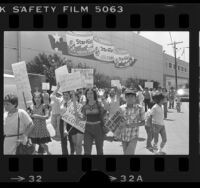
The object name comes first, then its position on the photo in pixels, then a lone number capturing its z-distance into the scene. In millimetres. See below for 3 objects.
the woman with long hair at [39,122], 5676
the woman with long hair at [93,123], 5234
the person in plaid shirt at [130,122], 5082
